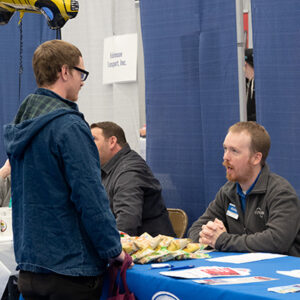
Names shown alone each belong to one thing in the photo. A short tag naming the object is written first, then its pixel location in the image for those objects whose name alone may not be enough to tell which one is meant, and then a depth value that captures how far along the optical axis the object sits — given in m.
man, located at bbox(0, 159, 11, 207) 5.70
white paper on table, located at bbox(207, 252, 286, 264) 3.99
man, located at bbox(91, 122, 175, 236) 5.00
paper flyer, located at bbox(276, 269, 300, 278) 3.68
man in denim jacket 3.66
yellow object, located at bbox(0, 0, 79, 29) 5.74
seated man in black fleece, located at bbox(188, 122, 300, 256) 4.24
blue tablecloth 3.44
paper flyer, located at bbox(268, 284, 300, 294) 3.40
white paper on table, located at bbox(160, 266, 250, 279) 3.68
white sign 6.54
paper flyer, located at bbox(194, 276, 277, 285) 3.57
